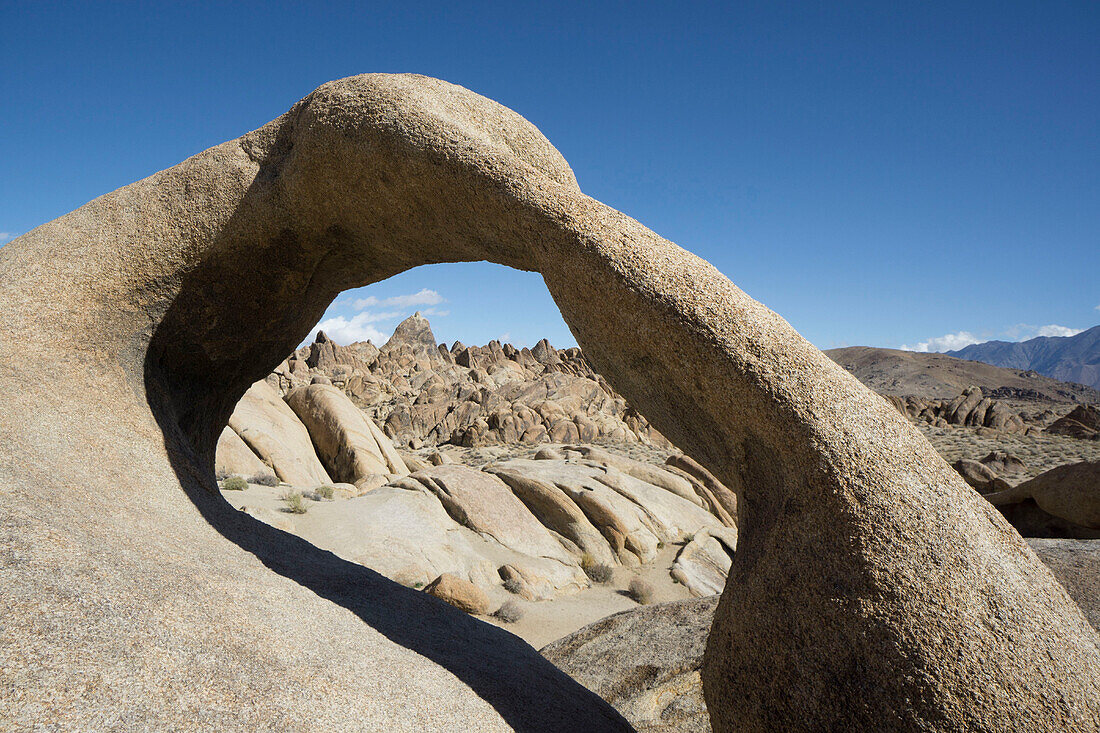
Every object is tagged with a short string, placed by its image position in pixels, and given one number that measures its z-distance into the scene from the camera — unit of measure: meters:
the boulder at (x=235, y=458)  12.02
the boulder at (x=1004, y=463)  25.17
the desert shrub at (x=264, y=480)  11.34
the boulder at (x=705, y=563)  12.31
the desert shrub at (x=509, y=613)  9.41
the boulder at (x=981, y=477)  17.38
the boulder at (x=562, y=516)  12.55
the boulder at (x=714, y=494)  16.44
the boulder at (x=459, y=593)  8.79
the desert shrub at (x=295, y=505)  9.41
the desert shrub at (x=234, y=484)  9.99
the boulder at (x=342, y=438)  14.63
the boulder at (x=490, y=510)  11.48
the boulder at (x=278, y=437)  12.85
